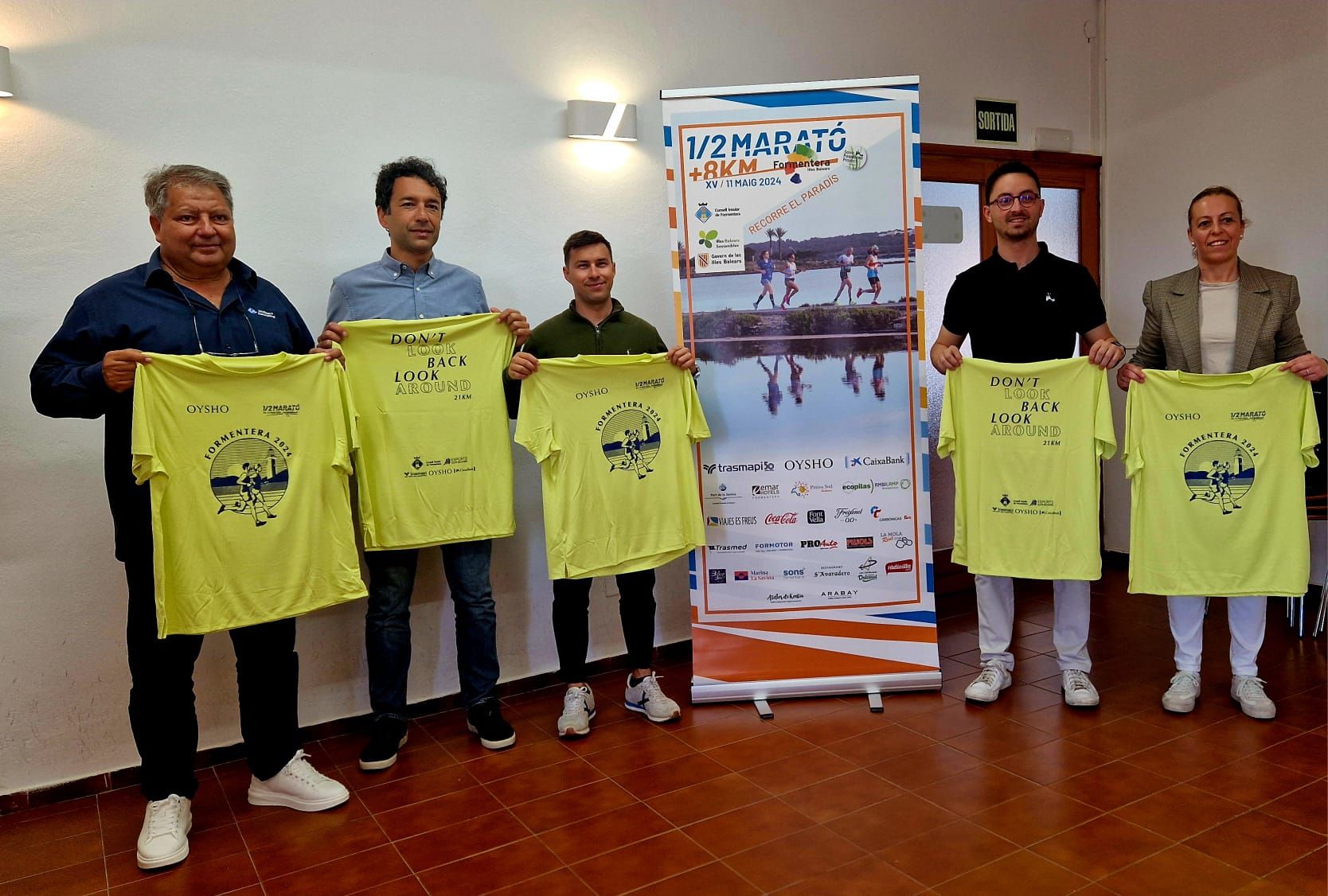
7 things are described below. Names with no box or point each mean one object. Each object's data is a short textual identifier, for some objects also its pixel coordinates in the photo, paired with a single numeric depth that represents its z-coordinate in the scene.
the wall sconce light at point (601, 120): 3.80
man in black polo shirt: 3.29
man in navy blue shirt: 2.55
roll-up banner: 3.45
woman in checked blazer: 3.26
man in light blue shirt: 3.14
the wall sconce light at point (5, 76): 2.83
